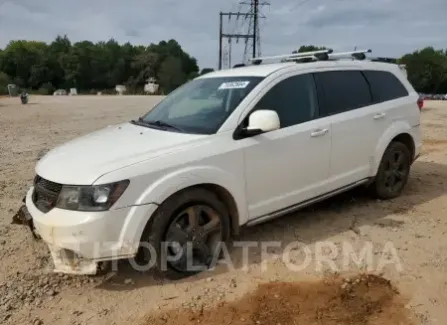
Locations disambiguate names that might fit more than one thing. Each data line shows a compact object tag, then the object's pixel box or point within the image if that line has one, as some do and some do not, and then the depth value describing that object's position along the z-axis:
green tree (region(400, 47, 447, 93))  87.75
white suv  3.38
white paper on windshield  4.39
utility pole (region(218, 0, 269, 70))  35.96
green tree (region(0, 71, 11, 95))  49.46
